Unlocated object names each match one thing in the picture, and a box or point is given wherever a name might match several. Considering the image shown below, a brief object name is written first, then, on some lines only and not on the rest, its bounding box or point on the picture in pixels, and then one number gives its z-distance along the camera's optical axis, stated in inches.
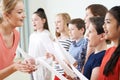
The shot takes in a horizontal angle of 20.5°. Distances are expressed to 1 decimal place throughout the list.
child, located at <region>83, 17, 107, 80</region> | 101.3
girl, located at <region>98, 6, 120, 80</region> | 91.3
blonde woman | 100.4
